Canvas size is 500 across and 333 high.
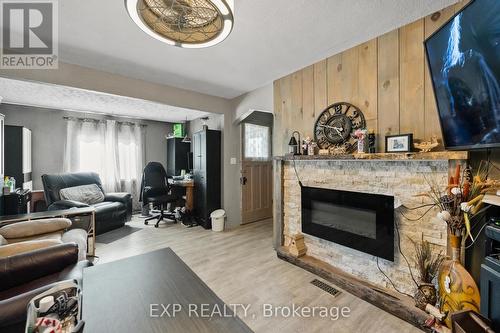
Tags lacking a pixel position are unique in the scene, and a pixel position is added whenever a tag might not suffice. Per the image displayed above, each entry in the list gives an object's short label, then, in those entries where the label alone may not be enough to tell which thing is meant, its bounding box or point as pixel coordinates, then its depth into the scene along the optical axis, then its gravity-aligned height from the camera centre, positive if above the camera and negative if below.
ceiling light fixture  1.13 +0.91
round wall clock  2.14 +0.44
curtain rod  4.41 +1.09
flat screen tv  1.10 +0.55
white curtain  4.48 +0.38
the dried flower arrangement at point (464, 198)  1.32 -0.23
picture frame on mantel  1.71 +0.19
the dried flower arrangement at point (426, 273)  1.56 -0.85
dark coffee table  0.84 -0.62
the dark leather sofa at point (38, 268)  1.26 -0.67
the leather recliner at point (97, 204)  3.41 -0.58
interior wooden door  4.24 -0.52
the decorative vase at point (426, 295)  1.55 -0.99
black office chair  4.14 -0.47
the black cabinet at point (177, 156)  5.32 +0.30
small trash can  3.73 -0.97
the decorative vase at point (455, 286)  1.32 -0.81
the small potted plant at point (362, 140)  1.96 +0.24
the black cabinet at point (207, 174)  3.94 -0.14
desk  4.32 -0.53
